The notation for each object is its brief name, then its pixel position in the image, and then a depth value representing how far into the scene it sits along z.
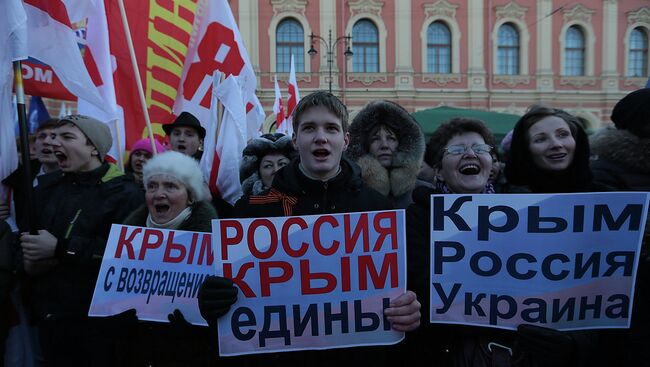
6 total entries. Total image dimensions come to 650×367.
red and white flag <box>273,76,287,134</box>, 7.89
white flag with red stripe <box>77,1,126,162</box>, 3.50
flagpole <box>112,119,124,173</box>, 3.62
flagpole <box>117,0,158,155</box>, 3.40
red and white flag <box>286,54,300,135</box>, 7.80
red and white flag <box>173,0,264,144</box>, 4.39
